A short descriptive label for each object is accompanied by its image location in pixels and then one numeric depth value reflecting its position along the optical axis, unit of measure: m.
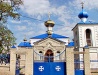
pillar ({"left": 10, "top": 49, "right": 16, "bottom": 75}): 13.45
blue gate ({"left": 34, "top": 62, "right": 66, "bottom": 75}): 13.60
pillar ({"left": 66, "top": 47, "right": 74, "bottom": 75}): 13.47
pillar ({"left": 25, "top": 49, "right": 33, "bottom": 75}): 13.38
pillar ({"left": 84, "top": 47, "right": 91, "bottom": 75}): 13.53
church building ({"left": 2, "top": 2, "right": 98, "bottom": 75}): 13.54
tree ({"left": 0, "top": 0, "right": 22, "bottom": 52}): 11.77
